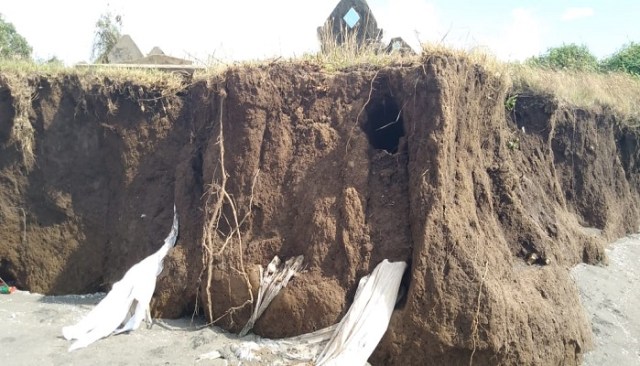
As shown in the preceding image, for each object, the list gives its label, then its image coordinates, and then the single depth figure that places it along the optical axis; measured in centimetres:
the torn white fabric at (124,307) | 533
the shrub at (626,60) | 1833
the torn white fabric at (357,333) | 480
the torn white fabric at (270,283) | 541
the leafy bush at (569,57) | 1770
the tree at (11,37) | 2184
